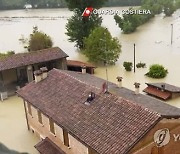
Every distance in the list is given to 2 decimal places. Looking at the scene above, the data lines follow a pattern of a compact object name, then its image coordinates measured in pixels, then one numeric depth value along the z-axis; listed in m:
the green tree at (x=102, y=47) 43.10
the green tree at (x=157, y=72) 37.84
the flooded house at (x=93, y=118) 16.30
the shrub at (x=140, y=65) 42.25
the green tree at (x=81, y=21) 51.16
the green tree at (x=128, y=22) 64.25
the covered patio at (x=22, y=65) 34.97
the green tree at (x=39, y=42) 51.16
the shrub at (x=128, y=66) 41.09
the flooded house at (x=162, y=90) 31.17
